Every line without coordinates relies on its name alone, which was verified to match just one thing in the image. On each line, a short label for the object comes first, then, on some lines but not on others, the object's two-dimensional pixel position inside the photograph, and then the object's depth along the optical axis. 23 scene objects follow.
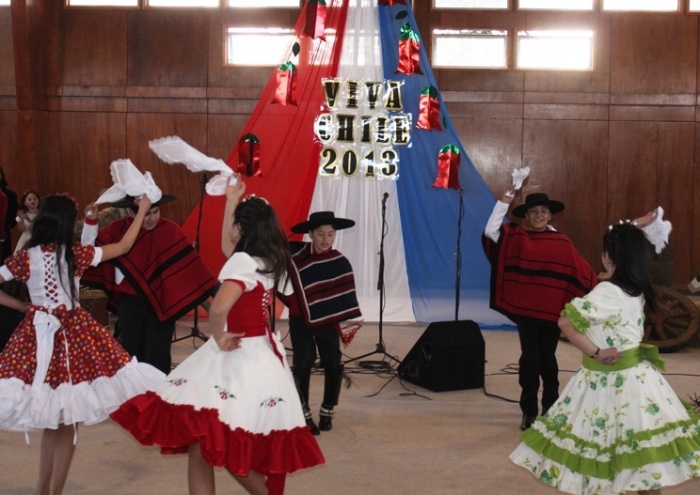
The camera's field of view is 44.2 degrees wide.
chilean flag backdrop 8.80
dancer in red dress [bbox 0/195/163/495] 3.65
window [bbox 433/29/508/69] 10.67
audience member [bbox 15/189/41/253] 8.86
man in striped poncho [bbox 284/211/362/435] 5.19
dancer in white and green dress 3.30
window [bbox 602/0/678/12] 10.49
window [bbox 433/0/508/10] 10.62
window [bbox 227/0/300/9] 10.74
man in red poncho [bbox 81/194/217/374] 4.87
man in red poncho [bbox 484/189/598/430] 5.27
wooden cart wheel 8.05
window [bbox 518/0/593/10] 10.58
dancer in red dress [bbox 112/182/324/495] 3.11
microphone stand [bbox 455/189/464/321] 7.06
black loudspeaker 6.39
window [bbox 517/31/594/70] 10.62
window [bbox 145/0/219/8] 10.78
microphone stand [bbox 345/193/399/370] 7.12
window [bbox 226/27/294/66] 10.81
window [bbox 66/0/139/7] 10.81
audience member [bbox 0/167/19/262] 9.17
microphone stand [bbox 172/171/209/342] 7.58
